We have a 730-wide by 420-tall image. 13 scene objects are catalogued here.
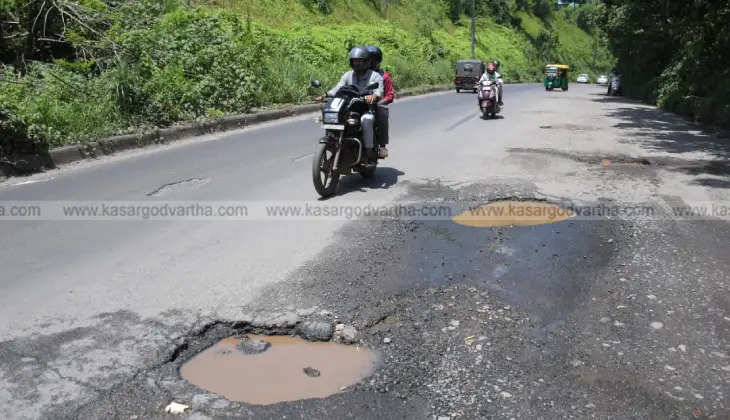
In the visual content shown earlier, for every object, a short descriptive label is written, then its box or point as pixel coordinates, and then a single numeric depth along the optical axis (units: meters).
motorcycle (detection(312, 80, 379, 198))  6.93
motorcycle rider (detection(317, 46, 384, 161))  7.29
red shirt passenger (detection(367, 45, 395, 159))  7.65
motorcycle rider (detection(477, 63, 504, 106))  16.27
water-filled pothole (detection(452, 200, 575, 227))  6.07
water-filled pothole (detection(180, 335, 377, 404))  3.11
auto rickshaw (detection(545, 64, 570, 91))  42.99
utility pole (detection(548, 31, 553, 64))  88.31
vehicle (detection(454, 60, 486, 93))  35.31
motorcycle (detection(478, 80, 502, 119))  15.73
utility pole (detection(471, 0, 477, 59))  49.24
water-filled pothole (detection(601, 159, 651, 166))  9.30
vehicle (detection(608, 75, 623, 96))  37.62
